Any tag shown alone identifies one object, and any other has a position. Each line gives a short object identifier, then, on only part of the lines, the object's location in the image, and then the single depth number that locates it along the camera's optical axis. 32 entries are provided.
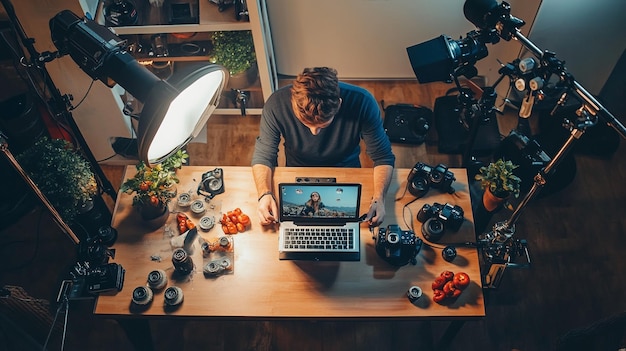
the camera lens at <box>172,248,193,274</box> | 2.19
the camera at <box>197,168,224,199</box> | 2.46
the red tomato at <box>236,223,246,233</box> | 2.35
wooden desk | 2.17
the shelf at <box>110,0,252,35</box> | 2.88
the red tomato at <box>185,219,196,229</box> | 2.37
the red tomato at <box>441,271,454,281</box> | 2.16
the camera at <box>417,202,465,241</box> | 2.30
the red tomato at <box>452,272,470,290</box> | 2.13
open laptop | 2.17
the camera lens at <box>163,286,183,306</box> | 2.17
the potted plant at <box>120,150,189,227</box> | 2.28
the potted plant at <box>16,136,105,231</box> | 2.44
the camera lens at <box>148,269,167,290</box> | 2.20
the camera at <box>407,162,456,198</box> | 2.43
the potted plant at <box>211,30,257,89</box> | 3.12
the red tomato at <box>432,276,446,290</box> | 2.18
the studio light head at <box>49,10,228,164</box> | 1.52
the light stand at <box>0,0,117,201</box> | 2.15
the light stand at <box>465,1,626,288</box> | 1.85
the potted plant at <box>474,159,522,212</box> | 2.58
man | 2.26
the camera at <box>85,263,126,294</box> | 2.19
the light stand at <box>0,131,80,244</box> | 2.05
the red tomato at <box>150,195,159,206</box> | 2.29
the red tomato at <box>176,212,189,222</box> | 2.38
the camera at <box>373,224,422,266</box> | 2.20
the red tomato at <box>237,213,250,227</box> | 2.35
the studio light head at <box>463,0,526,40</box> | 2.14
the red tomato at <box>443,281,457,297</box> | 2.14
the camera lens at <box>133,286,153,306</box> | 2.17
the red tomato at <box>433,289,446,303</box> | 2.16
